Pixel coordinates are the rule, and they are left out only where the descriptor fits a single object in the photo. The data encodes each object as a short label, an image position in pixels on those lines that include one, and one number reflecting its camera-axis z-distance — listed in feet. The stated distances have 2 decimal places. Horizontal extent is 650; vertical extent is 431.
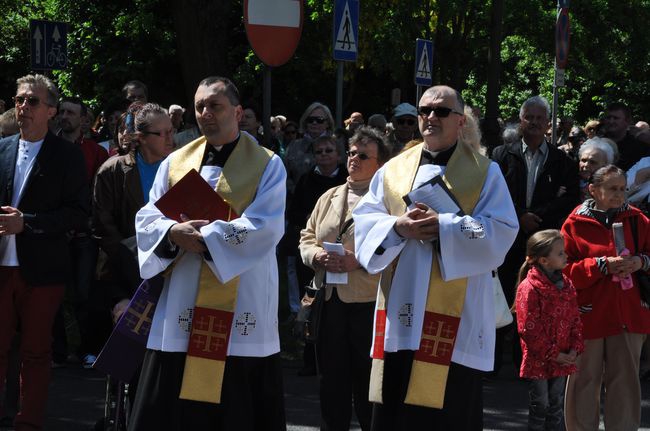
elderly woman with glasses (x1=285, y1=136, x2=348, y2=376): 43.95
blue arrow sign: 65.31
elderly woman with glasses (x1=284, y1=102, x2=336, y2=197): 55.23
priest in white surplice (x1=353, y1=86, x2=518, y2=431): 27.54
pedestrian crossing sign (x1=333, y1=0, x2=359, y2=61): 55.88
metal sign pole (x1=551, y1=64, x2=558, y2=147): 74.09
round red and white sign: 45.18
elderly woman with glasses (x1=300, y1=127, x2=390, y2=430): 34.16
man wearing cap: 54.50
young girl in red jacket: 35.35
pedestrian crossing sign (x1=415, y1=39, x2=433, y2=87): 71.28
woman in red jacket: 37.08
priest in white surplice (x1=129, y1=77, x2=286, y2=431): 27.88
